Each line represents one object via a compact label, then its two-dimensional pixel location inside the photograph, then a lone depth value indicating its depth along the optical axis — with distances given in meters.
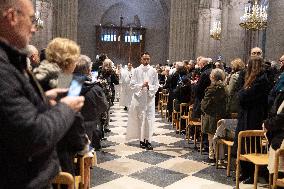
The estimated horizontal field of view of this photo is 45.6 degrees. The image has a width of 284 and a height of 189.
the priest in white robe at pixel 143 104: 6.91
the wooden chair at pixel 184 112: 7.64
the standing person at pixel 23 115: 1.34
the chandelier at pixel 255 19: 10.63
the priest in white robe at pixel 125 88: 11.30
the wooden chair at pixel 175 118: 8.63
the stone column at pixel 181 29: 20.43
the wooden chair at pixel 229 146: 5.13
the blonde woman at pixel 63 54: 2.56
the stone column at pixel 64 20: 20.14
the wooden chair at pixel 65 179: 2.24
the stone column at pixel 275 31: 7.73
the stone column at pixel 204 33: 17.32
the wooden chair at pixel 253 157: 4.15
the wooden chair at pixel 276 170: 3.32
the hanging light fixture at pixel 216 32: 15.85
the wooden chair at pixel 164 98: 11.19
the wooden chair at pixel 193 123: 6.79
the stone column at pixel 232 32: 12.95
